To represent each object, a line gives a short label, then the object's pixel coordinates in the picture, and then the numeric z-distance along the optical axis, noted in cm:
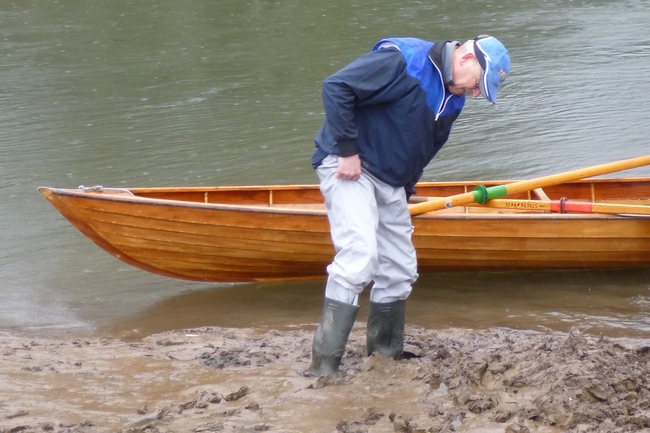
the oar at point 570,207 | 1109
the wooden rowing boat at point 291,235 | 1135
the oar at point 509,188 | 1065
